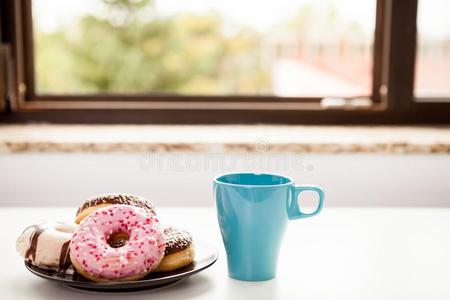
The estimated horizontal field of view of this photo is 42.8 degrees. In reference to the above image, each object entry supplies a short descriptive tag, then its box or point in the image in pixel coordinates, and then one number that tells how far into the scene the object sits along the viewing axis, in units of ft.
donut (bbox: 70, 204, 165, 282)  1.90
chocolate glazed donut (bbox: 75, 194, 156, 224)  2.18
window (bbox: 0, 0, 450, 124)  5.54
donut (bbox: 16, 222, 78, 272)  2.01
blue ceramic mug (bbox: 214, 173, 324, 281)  2.06
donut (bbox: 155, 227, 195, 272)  2.04
